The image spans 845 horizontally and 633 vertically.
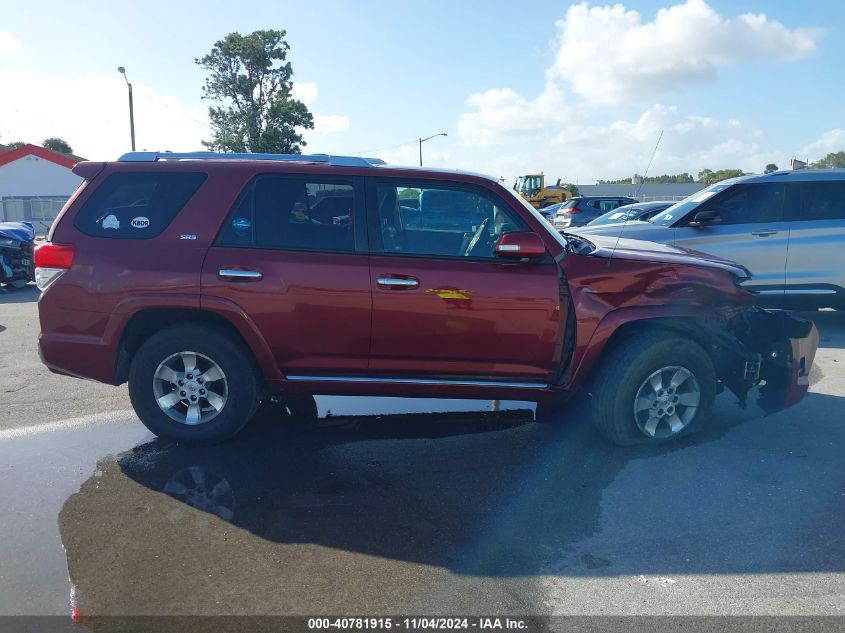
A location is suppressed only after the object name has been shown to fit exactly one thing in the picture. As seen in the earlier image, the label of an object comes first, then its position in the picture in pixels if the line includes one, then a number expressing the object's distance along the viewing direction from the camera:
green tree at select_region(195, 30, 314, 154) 46.75
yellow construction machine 38.16
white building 41.47
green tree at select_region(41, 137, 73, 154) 74.88
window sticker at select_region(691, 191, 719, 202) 8.55
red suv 4.50
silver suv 8.30
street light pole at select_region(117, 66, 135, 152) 28.98
